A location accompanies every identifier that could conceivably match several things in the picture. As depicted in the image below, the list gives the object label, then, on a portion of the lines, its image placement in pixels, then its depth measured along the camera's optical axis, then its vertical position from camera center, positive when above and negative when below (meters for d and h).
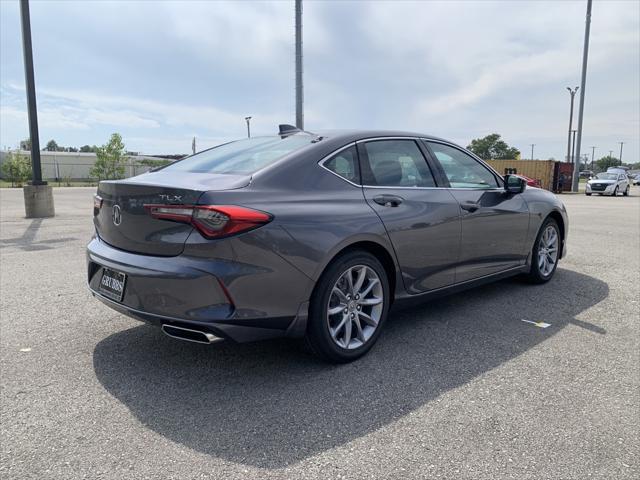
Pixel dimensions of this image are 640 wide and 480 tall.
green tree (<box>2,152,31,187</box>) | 41.41 +0.09
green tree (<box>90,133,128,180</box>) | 52.03 +1.06
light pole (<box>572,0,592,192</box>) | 29.08 +6.24
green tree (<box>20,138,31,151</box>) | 78.01 +4.15
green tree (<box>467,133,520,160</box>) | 106.44 +5.52
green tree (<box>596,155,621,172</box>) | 134.38 +2.72
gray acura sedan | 2.85 -0.41
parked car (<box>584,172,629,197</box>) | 31.59 -0.72
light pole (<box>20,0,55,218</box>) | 11.97 +0.54
